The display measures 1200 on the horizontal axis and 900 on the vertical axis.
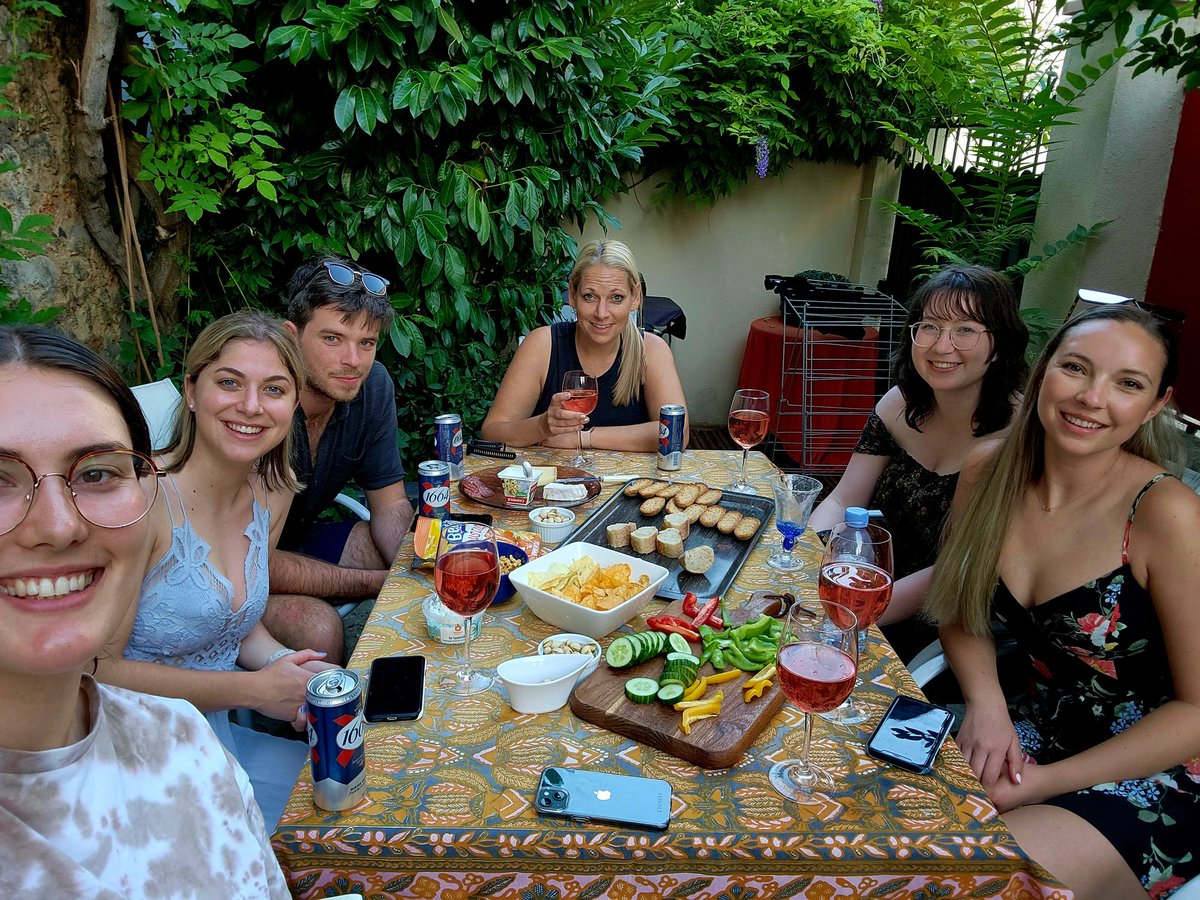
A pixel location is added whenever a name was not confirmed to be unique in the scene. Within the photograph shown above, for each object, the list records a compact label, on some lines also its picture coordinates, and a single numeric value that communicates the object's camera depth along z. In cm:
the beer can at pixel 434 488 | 199
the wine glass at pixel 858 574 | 149
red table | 532
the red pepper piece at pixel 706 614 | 162
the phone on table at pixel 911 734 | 126
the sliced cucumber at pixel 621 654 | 145
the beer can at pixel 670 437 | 269
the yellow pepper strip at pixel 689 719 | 129
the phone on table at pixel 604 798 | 112
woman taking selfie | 75
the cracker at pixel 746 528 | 210
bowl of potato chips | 157
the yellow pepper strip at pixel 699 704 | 132
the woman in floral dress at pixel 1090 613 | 150
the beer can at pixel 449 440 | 244
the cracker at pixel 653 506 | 221
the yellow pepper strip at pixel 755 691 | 137
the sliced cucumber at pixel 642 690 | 136
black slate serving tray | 185
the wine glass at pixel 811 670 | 117
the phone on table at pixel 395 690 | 135
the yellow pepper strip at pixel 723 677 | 143
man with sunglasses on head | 226
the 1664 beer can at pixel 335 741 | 111
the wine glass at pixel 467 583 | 139
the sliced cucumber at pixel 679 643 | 149
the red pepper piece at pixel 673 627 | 156
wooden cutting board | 125
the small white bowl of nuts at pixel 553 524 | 206
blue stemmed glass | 205
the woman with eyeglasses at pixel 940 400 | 241
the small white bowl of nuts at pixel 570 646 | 149
